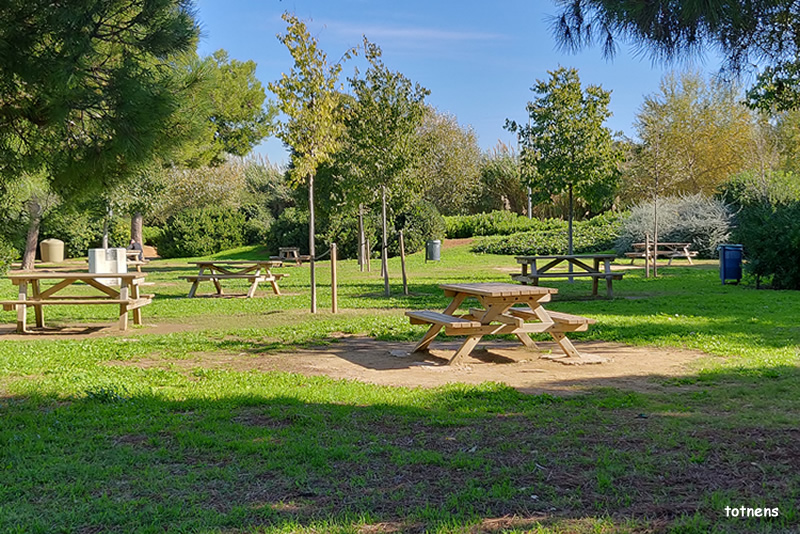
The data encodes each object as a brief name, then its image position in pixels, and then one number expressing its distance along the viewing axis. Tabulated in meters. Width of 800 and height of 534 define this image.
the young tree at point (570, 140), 18.11
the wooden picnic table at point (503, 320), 7.42
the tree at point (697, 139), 40.94
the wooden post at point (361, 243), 23.09
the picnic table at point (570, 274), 13.67
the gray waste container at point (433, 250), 27.78
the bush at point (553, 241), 30.16
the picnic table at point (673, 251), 21.88
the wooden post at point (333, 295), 12.25
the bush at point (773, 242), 14.98
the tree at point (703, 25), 4.99
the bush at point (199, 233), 36.88
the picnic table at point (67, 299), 10.41
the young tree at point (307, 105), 12.37
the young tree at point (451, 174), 44.38
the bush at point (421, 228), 30.08
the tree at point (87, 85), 4.83
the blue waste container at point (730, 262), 16.41
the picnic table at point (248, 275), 15.67
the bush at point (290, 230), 32.81
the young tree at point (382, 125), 15.88
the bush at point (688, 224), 28.02
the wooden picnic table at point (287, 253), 27.45
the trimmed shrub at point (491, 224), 34.16
